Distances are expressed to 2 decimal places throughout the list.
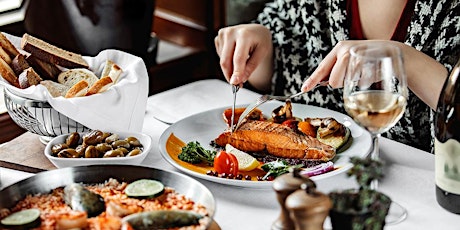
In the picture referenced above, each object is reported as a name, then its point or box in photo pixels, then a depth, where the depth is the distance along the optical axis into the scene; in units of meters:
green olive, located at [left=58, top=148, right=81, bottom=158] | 1.17
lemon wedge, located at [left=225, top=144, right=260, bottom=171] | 1.16
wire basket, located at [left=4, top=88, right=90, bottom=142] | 1.22
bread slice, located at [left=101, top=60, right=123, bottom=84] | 1.29
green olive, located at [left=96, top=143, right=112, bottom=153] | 1.17
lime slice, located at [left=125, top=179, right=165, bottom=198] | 1.02
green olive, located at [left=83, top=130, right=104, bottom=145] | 1.19
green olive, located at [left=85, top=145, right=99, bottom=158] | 1.16
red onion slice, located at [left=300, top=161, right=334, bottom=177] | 1.13
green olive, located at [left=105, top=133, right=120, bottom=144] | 1.20
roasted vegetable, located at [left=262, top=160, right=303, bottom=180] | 1.13
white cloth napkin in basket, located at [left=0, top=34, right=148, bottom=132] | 1.21
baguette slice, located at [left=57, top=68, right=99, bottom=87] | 1.29
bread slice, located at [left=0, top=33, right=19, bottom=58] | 1.30
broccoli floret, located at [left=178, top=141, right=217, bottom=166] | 1.19
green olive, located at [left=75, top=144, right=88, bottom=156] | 1.17
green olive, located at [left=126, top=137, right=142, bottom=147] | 1.20
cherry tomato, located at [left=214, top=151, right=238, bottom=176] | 1.14
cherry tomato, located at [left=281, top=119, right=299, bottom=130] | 1.26
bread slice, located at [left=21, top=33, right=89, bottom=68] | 1.31
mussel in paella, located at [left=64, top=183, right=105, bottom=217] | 0.98
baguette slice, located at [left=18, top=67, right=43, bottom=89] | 1.25
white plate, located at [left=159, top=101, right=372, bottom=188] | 1.14
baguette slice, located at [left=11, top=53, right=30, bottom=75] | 1.28
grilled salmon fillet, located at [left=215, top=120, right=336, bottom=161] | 1.19
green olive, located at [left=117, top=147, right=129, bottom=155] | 1.18
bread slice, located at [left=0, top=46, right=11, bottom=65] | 1.29
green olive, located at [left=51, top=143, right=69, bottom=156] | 1.18
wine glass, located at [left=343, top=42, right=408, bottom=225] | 0.98
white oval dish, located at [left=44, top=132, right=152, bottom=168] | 1.14
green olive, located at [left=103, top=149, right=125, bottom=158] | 1.16
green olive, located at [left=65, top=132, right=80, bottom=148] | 1.20
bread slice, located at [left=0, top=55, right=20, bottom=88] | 1.26
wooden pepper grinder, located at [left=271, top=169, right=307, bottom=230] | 0.88
